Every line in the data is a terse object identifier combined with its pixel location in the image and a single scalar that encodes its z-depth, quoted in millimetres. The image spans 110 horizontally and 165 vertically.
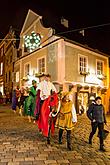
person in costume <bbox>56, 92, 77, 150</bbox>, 3628
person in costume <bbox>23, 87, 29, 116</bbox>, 6947
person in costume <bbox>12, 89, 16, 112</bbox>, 8651
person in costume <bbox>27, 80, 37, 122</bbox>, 6311
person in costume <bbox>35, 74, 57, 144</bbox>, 4011
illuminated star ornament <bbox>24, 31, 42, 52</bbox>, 7352
